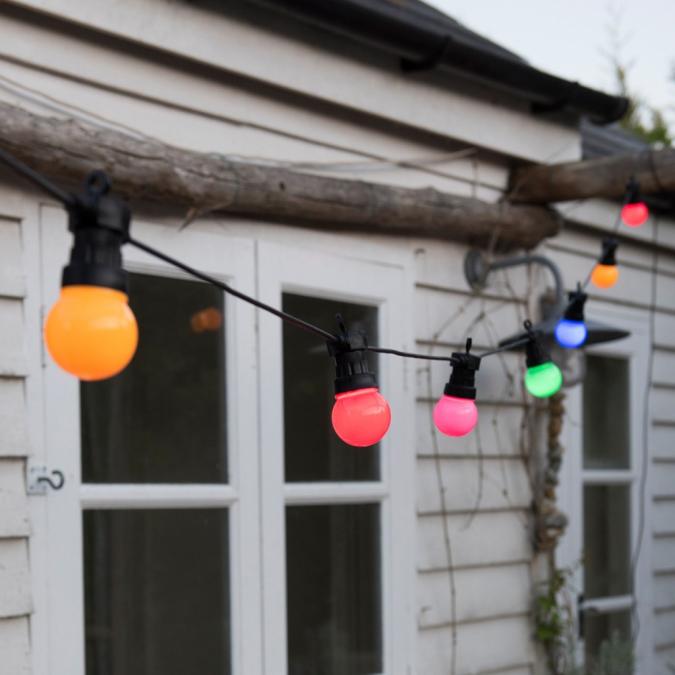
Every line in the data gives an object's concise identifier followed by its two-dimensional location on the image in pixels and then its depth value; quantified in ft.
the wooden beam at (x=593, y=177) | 13.83
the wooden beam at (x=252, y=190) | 9.61
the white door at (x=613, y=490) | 16.92
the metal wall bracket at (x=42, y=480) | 9.63
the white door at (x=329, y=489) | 11.70
